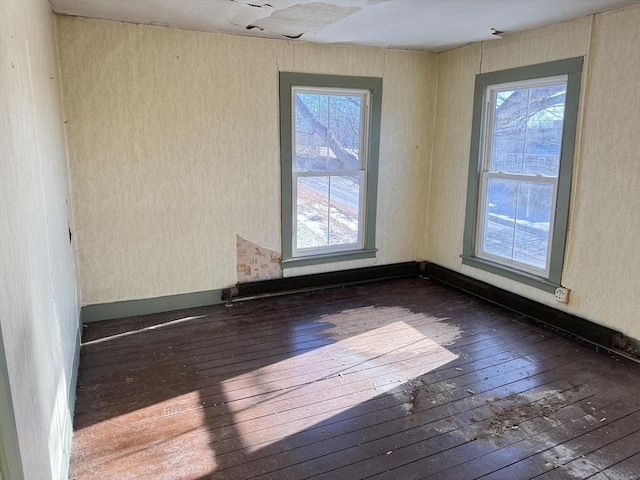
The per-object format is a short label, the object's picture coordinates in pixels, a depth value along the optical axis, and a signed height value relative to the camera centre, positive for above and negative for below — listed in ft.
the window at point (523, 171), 11.82 -0.54
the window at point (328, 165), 14.08 -0.48
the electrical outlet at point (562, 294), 11.95 -3.67
